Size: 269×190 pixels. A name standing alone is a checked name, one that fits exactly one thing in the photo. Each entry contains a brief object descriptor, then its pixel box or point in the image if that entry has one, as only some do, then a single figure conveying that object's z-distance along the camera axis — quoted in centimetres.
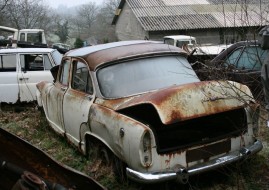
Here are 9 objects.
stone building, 2955
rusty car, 404
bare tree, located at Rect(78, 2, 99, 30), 8494
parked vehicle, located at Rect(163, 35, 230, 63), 1924
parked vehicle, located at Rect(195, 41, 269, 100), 503
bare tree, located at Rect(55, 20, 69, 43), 6056
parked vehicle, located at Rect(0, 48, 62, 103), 907
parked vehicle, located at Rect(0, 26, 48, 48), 2141
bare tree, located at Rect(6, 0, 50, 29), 4781
